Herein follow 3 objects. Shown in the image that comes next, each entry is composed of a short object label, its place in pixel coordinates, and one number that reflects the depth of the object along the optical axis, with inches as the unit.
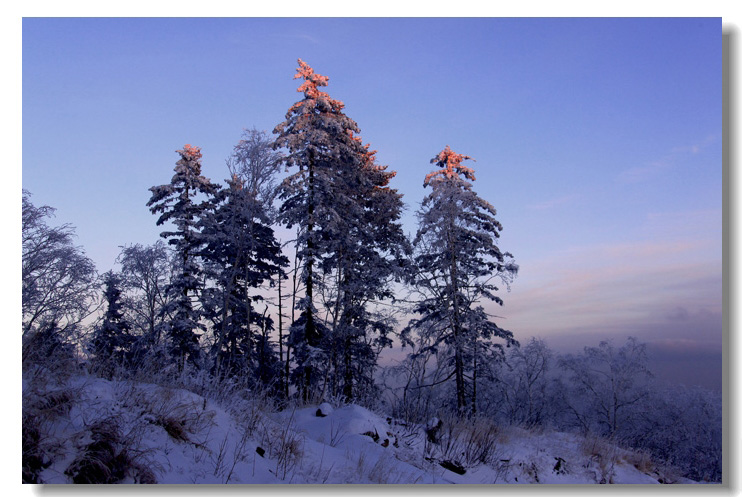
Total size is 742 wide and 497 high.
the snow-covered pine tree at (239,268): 703.1
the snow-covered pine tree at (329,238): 691.4
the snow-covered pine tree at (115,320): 884.0
